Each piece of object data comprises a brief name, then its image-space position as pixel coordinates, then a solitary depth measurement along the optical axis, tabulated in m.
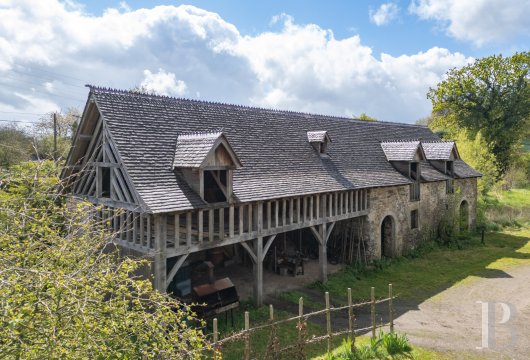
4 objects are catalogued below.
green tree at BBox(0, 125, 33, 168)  25.75
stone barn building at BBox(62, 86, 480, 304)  11.84
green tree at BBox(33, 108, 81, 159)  31.92
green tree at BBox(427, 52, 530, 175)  37.38
